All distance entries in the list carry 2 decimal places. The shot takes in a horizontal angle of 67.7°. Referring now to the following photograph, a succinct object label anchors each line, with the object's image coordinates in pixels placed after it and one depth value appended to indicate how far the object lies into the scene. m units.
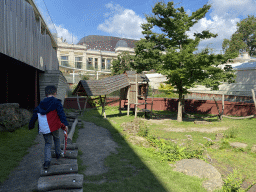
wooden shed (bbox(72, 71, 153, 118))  13.45
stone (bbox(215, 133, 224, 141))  8.72
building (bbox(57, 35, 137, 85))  33.38
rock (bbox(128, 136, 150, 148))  7.71
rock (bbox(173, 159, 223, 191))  4.53
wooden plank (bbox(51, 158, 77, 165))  4.34
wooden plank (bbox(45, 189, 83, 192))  3.64
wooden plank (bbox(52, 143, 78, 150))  5.42
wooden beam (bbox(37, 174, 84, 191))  3.56
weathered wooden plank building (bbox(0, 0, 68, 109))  6.18
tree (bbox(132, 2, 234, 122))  11.70
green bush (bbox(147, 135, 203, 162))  6.10
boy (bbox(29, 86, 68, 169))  3.93
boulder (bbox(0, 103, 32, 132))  7.03
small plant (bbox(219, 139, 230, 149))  7.44
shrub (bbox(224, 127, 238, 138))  8.80
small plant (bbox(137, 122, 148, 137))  8.62
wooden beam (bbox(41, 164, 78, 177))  3.88
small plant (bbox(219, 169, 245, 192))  4.12
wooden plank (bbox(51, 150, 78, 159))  4.85
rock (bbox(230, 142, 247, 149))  7.38
